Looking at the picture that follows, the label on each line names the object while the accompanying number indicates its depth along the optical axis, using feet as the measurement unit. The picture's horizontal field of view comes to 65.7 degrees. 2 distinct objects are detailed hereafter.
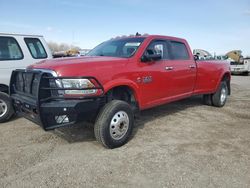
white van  13.70
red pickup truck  8.97
